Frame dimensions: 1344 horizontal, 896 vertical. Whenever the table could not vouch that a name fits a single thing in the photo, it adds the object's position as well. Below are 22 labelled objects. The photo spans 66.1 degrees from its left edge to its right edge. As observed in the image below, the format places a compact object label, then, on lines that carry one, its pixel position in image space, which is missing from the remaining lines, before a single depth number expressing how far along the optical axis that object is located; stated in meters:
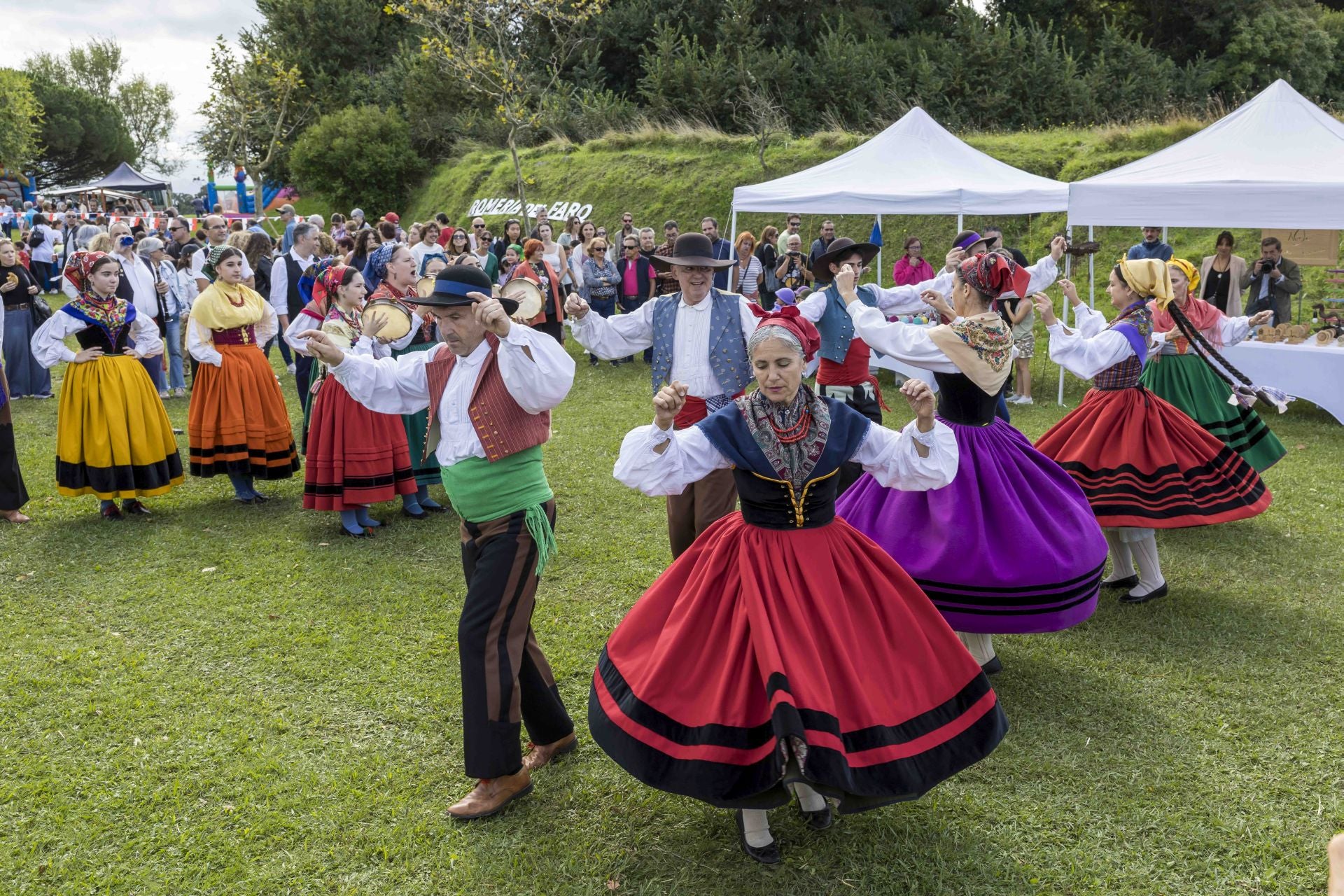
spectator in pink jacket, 12.09
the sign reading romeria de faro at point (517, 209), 23.47
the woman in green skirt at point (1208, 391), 6.43
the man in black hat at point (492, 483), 3.42
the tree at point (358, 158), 29.66
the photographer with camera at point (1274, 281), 10.98
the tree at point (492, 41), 20.55
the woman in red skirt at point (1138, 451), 5.20
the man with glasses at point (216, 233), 10.92
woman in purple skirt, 4.04
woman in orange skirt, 6.94
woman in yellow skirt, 6.75
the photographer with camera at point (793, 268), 14.02
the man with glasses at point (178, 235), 13.56
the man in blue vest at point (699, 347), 4.73
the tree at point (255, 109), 32.84
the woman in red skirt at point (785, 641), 2.91
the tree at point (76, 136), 54.09
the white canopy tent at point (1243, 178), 8.76
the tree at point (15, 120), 43.22
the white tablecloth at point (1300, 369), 9.29
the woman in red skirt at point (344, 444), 6.49
